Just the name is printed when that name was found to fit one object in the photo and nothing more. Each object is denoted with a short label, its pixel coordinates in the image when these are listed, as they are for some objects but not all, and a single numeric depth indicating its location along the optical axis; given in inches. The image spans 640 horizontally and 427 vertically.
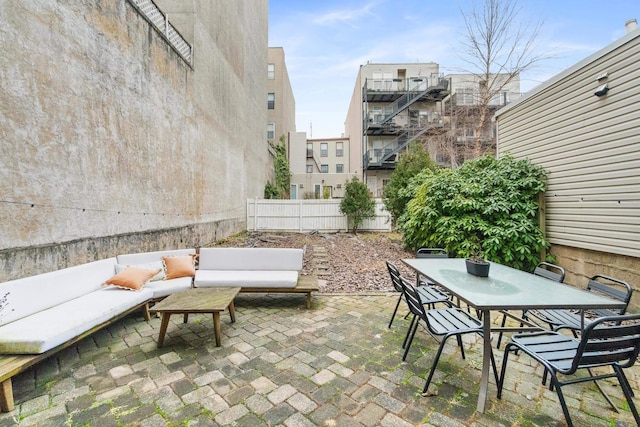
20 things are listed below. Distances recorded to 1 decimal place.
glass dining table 80.4
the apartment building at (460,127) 661.9
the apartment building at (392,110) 751.7
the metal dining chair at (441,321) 90.1
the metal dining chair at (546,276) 114.8
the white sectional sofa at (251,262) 176.4
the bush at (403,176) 416.6
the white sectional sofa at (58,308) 88.0
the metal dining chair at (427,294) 122.3
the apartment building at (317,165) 859.4
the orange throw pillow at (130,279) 145.3
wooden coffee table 114.3
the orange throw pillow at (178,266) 168.1
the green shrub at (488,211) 215.9
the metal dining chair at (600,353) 67.2
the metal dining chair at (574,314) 96.4
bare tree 425.4
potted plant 114.0
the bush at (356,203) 492.1
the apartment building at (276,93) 828.6
